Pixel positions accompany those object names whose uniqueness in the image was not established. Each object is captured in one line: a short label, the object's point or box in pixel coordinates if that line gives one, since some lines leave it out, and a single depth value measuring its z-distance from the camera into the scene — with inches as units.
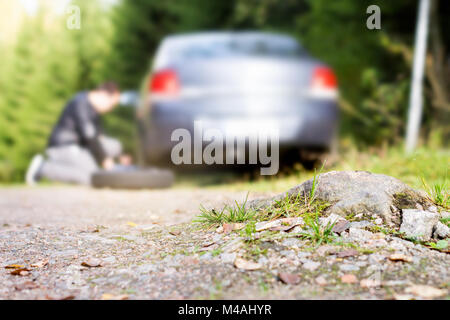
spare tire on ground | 234.4
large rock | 100.6
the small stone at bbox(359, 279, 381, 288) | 79.6
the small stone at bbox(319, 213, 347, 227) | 97.0
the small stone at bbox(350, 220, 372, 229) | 96.3
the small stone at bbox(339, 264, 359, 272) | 84.0
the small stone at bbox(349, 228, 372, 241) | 93.1
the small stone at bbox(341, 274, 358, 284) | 81.0
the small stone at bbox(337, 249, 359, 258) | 87.7
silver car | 207.8
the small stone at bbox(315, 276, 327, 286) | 80.6
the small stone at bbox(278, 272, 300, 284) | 81.1
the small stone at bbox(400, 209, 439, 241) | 94.3
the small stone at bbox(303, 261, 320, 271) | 84.7
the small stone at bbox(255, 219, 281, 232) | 98.0
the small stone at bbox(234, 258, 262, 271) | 85.7
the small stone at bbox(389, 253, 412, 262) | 85.4
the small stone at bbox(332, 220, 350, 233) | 94.4
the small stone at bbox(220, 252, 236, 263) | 89.3
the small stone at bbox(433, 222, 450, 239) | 94.6
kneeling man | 292.7
